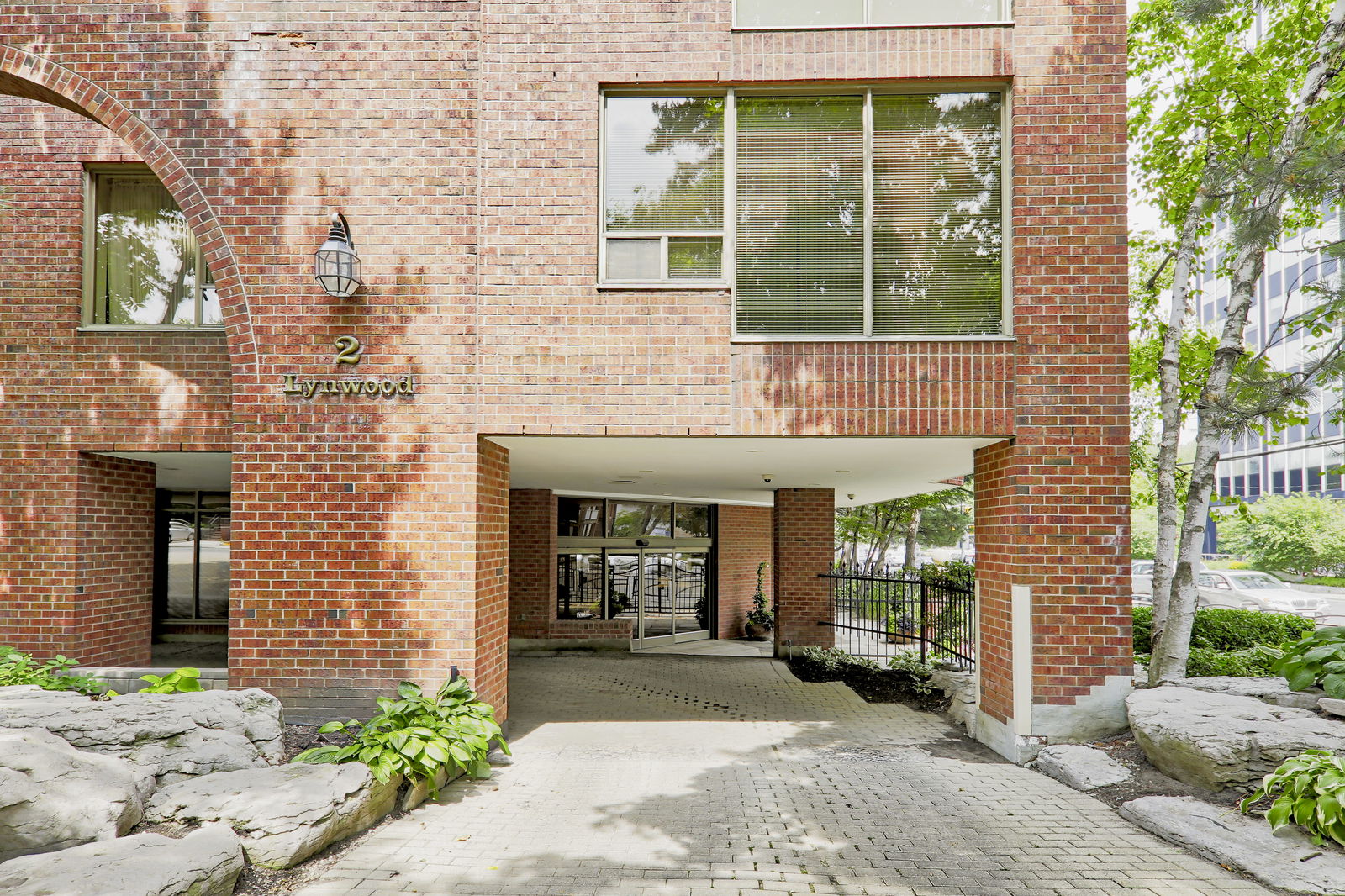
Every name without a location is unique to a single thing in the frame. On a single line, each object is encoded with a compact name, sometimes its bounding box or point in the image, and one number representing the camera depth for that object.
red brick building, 6.04
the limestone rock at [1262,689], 5.78
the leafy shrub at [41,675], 6.14
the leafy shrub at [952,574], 10.55
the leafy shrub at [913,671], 9.23
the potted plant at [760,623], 17.17
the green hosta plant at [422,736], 5.11
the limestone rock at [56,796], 3.67
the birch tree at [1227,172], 5.77
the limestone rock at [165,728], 4.74
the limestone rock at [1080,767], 5.39
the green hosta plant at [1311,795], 4.14
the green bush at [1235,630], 10.69
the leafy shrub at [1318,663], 5.59
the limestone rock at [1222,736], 4.93
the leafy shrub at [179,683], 5.76
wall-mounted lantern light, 5.83
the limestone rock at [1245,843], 3.92
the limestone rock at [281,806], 4.12
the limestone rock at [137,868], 3.25
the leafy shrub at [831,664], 10.80
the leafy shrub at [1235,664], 7.54
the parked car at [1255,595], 18.22
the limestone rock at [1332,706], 5.38
